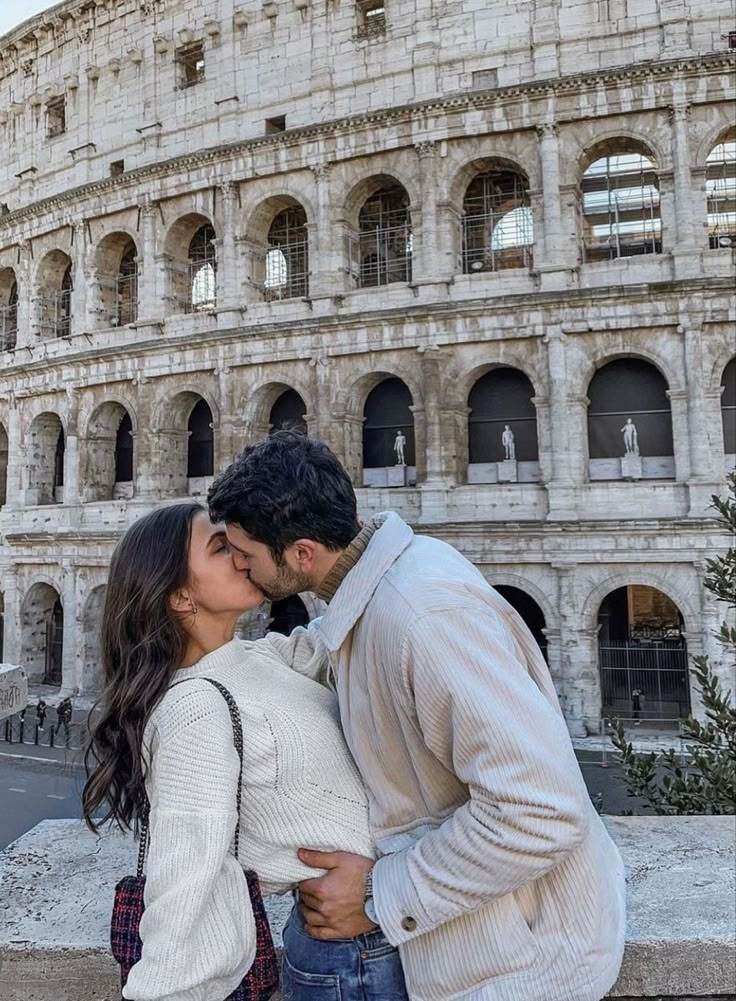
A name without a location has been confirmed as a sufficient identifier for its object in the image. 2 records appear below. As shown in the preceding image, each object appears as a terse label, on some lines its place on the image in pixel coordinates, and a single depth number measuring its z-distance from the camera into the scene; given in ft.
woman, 5.31
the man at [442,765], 5.04
